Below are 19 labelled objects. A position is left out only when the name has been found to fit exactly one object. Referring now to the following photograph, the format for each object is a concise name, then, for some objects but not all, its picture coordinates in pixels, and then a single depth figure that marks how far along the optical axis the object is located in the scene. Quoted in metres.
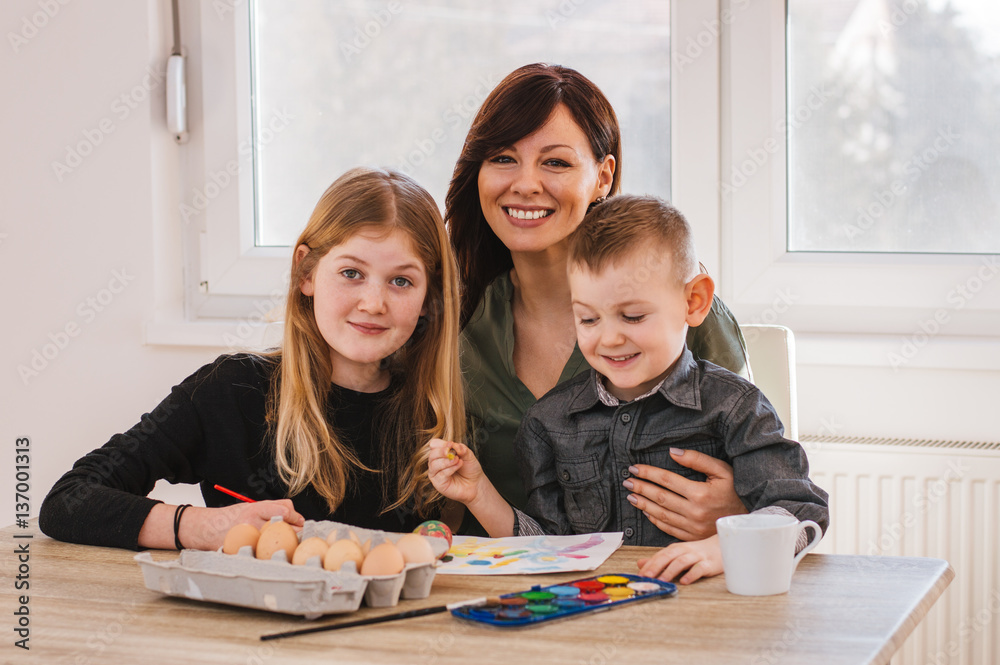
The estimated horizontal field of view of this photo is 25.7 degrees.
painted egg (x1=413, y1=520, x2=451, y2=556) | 2.42
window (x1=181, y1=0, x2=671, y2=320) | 3.95
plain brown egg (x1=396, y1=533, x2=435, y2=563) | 2.21
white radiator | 3.17
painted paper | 2.30
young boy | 2.48
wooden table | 2.06
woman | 2.85
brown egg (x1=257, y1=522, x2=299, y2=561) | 2.23
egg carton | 2.13
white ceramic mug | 2.19
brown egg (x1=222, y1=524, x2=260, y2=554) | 2.25
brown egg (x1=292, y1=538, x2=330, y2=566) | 2.20
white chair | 2.89
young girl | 2.64
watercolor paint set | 2.13
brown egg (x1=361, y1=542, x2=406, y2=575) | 2.18
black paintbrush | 2.11
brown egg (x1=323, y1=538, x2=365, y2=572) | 2.19
